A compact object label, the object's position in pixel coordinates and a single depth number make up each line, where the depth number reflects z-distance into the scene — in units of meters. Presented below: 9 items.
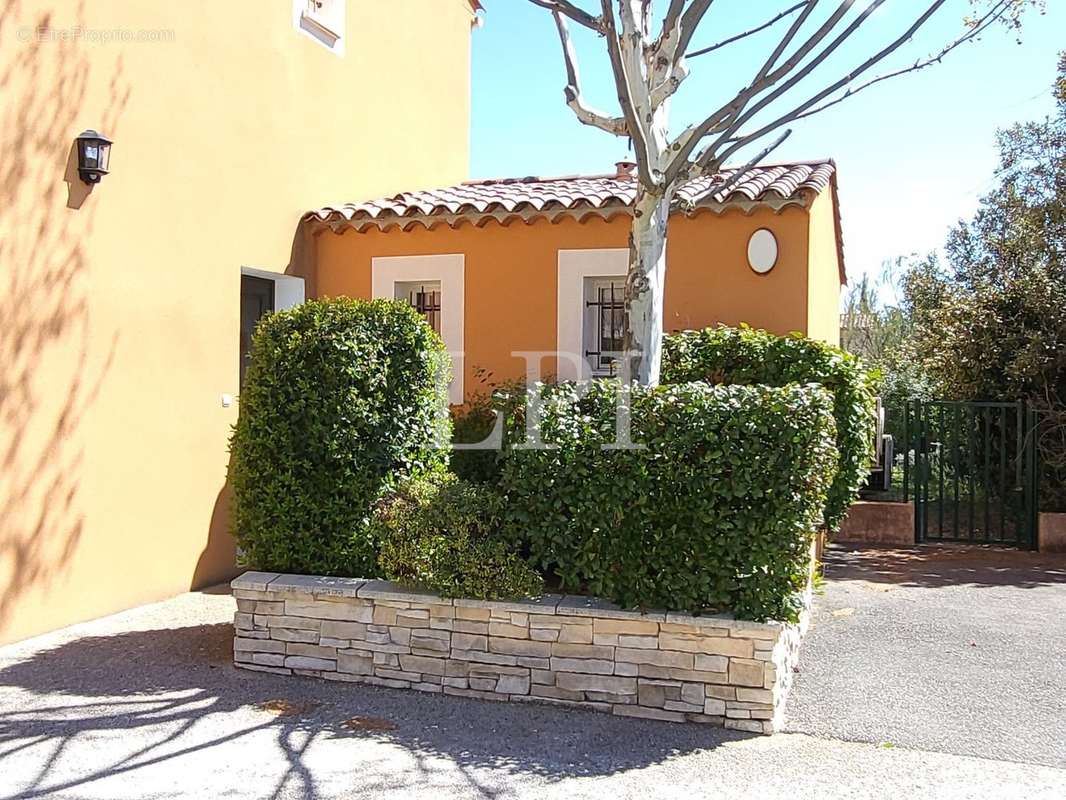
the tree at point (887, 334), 17.64
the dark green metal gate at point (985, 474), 12.00
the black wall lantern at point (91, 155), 7.25
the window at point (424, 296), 10.63
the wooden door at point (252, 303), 10.26
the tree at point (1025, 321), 12.17
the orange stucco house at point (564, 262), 9.00
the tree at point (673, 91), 6.51
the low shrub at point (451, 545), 5.95
